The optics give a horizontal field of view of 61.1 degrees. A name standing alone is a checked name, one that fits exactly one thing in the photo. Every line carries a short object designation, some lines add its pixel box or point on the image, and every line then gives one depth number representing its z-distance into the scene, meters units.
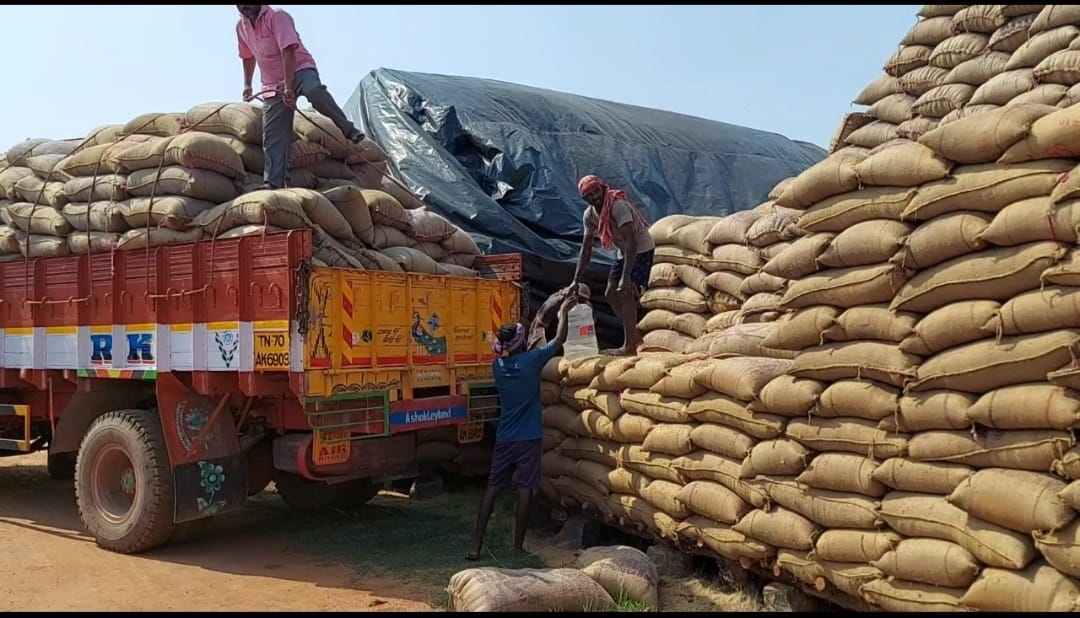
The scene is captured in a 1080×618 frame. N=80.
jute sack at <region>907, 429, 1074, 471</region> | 3.42
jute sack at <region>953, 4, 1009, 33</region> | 6.75
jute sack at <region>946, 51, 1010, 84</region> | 6.58
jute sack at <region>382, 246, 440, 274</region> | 6.23
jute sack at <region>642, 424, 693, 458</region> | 5.07
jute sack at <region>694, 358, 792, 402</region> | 4.62
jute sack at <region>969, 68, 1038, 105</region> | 6.11
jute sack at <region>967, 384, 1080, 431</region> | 3.37
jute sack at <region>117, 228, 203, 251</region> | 5.91
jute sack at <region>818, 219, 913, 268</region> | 4.11
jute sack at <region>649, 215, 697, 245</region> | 7.56
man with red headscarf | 6.16
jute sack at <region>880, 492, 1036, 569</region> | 3.41
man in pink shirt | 6.37
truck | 5.34
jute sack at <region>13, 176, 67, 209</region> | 6.71
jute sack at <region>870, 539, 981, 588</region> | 3.55
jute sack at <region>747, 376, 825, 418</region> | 4.34
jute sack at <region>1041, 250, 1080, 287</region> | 3.43
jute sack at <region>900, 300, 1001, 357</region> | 3.73
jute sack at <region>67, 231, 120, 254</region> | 6.28
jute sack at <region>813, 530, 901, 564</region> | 3.90
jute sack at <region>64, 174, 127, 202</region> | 6.33
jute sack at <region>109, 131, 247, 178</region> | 6.07
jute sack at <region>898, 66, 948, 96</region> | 7.04
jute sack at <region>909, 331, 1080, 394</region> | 3.46
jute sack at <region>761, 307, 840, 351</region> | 4.39
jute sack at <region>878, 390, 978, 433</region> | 3.72
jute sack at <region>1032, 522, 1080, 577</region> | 3.23
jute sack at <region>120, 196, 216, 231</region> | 5.90
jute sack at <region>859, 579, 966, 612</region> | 3.61
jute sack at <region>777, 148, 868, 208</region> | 4.42
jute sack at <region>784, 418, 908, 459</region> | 3.97
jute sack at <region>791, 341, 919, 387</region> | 3.99
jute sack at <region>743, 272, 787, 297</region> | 6.40
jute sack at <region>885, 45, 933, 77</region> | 7.27
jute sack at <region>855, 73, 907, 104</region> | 7.46
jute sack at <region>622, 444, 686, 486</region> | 5.16
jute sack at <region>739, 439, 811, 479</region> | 4.35
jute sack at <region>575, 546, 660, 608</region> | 4.68
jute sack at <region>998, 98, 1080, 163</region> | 3.53
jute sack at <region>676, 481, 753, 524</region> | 4.67
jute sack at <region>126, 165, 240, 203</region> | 6.02
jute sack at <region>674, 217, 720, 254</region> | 7.28
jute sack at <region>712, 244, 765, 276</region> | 6.85
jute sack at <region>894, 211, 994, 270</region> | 3.81
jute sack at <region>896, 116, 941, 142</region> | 6.75
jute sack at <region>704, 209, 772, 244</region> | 7.06
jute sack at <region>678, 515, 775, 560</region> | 4.57
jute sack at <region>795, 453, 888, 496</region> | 4.00
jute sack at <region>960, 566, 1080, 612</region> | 3.25
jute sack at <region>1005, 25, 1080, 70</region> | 6.01
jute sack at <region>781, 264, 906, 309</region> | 4.12
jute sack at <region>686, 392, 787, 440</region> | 4.54
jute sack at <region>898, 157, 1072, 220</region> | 3.63
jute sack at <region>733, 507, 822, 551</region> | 4.27
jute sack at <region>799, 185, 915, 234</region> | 4.18
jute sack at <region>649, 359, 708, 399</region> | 5.05
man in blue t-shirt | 5.70
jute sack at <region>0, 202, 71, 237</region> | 6.62
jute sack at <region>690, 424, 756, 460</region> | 4.70
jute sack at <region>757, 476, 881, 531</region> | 4.01
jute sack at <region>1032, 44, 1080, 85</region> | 5.75
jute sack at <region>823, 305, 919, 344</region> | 4.03
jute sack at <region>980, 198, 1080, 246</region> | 3.48
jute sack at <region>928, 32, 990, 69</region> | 6.86
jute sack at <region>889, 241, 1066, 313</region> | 3.58
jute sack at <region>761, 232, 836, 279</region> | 4.47
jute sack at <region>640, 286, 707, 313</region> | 7.14
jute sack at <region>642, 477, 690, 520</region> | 5.09
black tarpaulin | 9.11
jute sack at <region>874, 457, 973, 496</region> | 3.71
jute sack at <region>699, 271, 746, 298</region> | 6.90
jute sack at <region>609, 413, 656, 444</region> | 5.42
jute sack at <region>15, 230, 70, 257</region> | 6.68
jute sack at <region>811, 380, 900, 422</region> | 4.01
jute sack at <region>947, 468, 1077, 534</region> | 3.30
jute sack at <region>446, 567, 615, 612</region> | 4.20
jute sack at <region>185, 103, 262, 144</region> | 6.52
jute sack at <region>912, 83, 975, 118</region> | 6.65
